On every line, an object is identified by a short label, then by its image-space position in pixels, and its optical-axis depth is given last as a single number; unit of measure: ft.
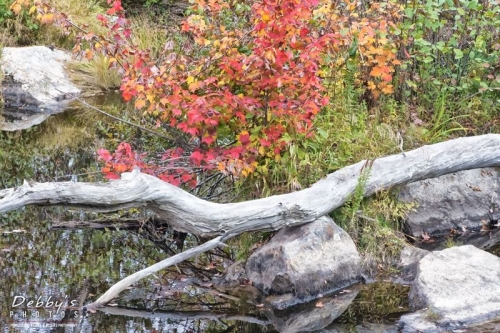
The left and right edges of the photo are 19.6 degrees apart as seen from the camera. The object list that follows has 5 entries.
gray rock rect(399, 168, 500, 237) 39.19
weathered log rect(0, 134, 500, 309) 28.50
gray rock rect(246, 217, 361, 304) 32.12
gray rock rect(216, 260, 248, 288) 33.35
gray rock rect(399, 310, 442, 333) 28.58
